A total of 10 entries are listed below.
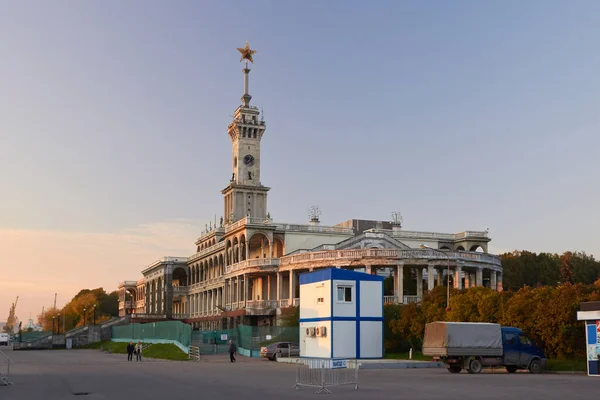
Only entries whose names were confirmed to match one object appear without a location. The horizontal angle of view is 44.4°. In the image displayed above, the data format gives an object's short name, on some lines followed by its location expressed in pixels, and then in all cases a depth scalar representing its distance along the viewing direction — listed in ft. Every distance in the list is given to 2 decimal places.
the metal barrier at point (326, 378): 90.84
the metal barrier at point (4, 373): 103.71
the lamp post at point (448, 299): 189.16
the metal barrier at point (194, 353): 196.48
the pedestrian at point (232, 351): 176.67
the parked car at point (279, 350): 184.85
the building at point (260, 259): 271.90
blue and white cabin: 174.40
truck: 126.52
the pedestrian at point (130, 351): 194.47
